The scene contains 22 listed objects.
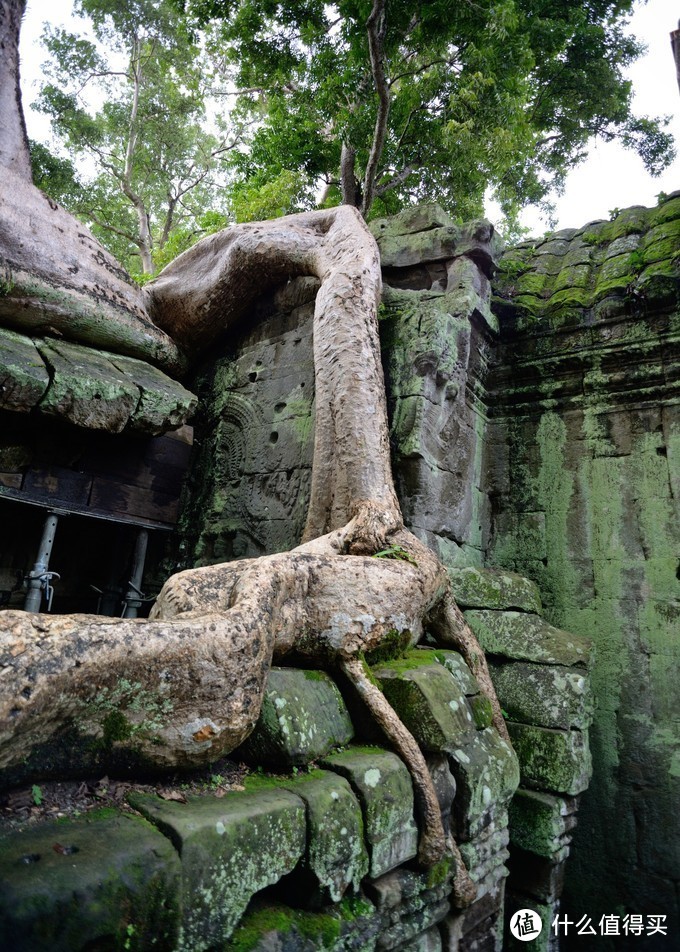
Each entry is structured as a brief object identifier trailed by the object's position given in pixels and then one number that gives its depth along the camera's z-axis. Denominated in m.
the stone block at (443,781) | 2.10
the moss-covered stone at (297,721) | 1.77
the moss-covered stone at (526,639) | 3.08
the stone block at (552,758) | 2.81
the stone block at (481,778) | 2.20
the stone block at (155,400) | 3.83
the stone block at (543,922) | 2.79
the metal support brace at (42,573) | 3.36
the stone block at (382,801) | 1.77
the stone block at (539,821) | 2.75
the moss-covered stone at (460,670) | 2.65
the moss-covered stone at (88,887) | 1.06
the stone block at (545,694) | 2.92
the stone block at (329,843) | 1.58
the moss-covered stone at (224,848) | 1.28
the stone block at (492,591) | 3.37
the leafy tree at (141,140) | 11.40
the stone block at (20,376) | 3.26
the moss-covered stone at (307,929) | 1.42
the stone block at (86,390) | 3.46
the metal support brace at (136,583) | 3.97
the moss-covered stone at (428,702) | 2.13
